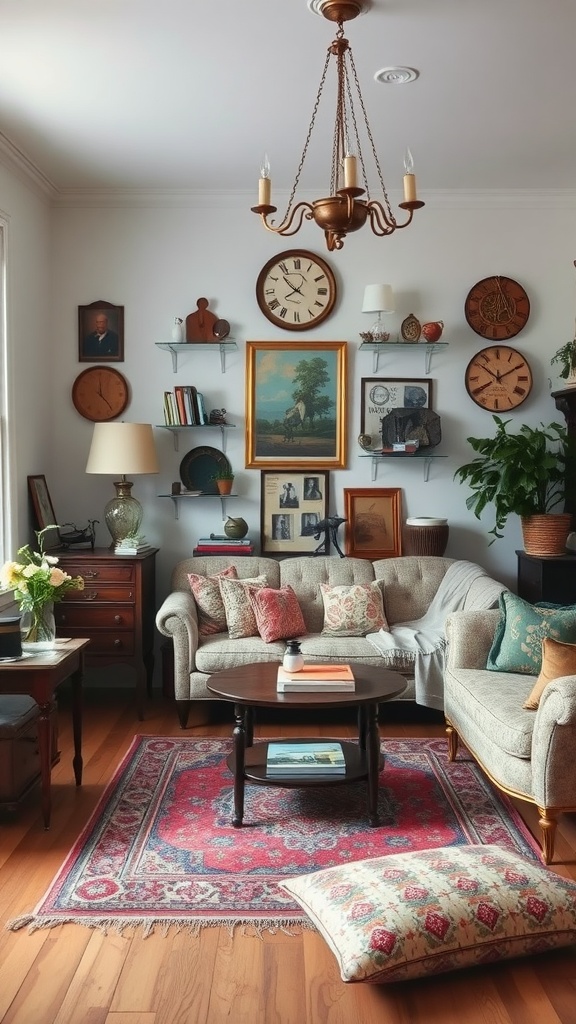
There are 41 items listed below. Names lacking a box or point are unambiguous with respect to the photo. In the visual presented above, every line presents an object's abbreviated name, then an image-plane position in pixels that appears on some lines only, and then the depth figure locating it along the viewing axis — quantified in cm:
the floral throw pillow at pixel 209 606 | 501
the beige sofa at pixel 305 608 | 469
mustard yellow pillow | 337
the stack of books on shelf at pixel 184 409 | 550
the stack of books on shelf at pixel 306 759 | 352
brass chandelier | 288
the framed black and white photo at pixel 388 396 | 562
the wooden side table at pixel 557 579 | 505
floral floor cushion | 242
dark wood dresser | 505
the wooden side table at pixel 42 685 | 338
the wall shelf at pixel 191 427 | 552
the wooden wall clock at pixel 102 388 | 563
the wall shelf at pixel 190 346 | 551
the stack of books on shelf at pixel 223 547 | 544
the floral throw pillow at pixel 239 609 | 491
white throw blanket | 460
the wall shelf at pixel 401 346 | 548
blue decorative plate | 564
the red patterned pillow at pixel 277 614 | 484
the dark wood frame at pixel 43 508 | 516
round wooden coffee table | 347
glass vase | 368
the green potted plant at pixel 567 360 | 534
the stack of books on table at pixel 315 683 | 362
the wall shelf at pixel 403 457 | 548
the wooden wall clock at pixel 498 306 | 557
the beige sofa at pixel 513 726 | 312
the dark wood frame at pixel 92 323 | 562
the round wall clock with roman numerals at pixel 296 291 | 557
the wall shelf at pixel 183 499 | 564
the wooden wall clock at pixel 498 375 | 560
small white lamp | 538
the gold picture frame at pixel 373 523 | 562
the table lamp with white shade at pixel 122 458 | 514
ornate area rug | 285
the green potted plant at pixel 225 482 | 551
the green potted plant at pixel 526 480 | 505
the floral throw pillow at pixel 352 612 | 499
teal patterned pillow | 388
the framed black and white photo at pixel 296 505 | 565
